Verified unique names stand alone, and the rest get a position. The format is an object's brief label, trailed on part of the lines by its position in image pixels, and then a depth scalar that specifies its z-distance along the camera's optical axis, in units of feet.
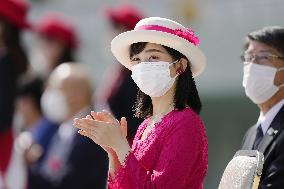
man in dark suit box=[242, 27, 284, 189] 31.12
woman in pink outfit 24.51
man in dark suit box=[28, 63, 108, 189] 40.19
